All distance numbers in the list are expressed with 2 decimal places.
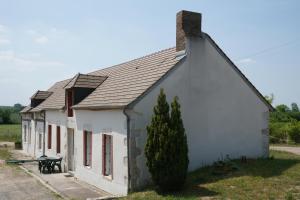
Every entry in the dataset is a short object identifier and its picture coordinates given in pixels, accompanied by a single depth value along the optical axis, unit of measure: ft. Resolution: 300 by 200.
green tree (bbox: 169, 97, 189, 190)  38.37
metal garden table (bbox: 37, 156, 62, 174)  66.13
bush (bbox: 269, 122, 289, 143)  115.65
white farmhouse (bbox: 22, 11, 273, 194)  43.96
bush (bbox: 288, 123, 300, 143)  110.42
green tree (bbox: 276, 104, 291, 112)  203.11
